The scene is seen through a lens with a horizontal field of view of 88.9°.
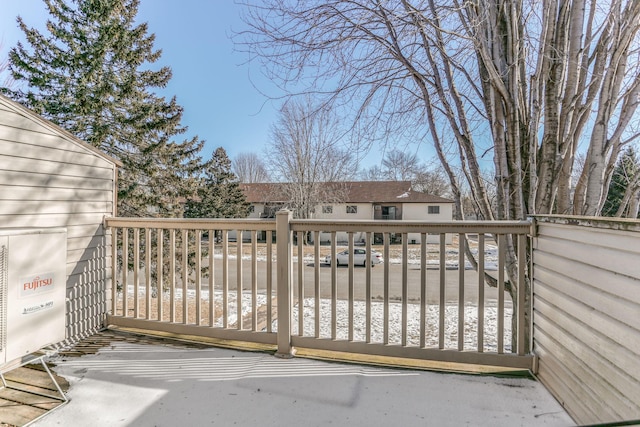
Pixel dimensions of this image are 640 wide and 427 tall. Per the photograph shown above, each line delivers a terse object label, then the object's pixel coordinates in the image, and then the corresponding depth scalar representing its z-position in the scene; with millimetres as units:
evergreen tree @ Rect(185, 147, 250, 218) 18078
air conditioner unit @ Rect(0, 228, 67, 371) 1742
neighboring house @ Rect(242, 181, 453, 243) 24812
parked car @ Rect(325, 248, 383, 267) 15367
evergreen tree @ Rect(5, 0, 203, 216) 8875
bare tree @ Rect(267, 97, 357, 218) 14625
